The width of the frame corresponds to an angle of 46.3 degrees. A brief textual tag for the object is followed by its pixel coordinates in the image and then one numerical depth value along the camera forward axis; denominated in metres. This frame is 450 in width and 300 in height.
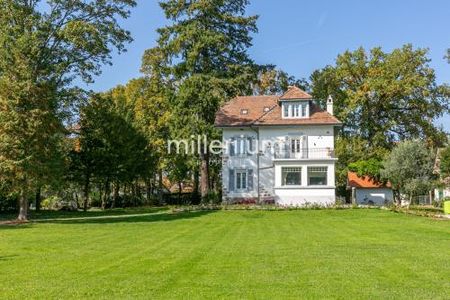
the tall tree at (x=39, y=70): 24.98
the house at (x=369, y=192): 46.16
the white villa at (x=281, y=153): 37.16
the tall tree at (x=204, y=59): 39.16
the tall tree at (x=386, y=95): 44.38
